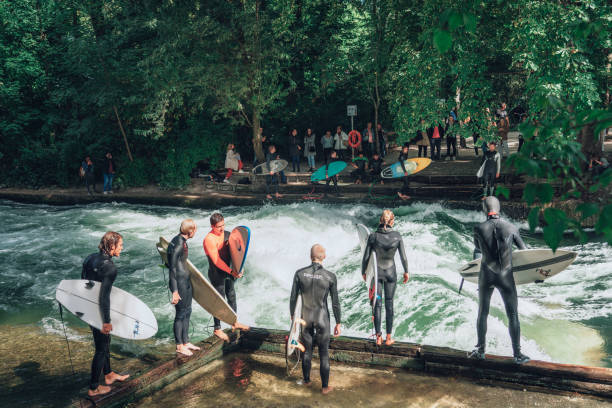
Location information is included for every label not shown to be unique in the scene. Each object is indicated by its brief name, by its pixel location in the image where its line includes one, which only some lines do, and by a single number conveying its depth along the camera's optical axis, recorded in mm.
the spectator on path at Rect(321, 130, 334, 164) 22384
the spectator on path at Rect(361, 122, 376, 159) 22219
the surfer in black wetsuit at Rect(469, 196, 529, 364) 6289
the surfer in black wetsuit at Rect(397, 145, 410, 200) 17520
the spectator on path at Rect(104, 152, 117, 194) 22661
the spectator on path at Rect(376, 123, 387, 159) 22188
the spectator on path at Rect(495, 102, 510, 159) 19922
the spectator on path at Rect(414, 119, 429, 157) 21953
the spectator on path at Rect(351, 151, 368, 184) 20203
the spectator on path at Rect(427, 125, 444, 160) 21709
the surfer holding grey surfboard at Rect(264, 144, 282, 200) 19288
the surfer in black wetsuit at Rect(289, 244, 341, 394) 6137
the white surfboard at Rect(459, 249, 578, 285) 7004
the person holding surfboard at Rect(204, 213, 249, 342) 7281
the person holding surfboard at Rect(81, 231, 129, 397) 5898
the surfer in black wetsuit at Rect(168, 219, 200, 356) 6734
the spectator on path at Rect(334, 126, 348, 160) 22172
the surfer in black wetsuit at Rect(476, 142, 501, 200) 15914
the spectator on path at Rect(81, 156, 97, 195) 22289
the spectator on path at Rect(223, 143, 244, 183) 22484
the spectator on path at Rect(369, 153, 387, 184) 19703
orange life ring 21656
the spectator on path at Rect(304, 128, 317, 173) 22594
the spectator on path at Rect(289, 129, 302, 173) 21609
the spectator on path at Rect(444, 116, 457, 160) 21930
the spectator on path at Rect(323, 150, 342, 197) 19344
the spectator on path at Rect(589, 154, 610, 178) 14295
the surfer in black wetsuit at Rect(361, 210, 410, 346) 7004
